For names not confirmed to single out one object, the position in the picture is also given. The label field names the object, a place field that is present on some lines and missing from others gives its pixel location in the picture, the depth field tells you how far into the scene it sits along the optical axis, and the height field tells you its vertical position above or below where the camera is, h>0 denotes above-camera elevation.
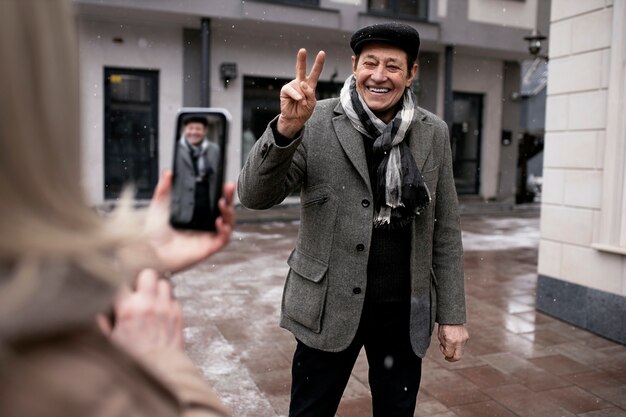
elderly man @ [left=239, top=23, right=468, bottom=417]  2.48 -0.30
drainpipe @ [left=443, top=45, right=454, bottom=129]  16.22 +2.06
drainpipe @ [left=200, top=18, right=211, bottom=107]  13.57 +2.06
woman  0.71 -0.12
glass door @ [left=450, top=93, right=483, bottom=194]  18.30 +0.75
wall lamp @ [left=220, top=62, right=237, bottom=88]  14.42 +2.07
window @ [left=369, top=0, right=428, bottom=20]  15.71 +3.99
